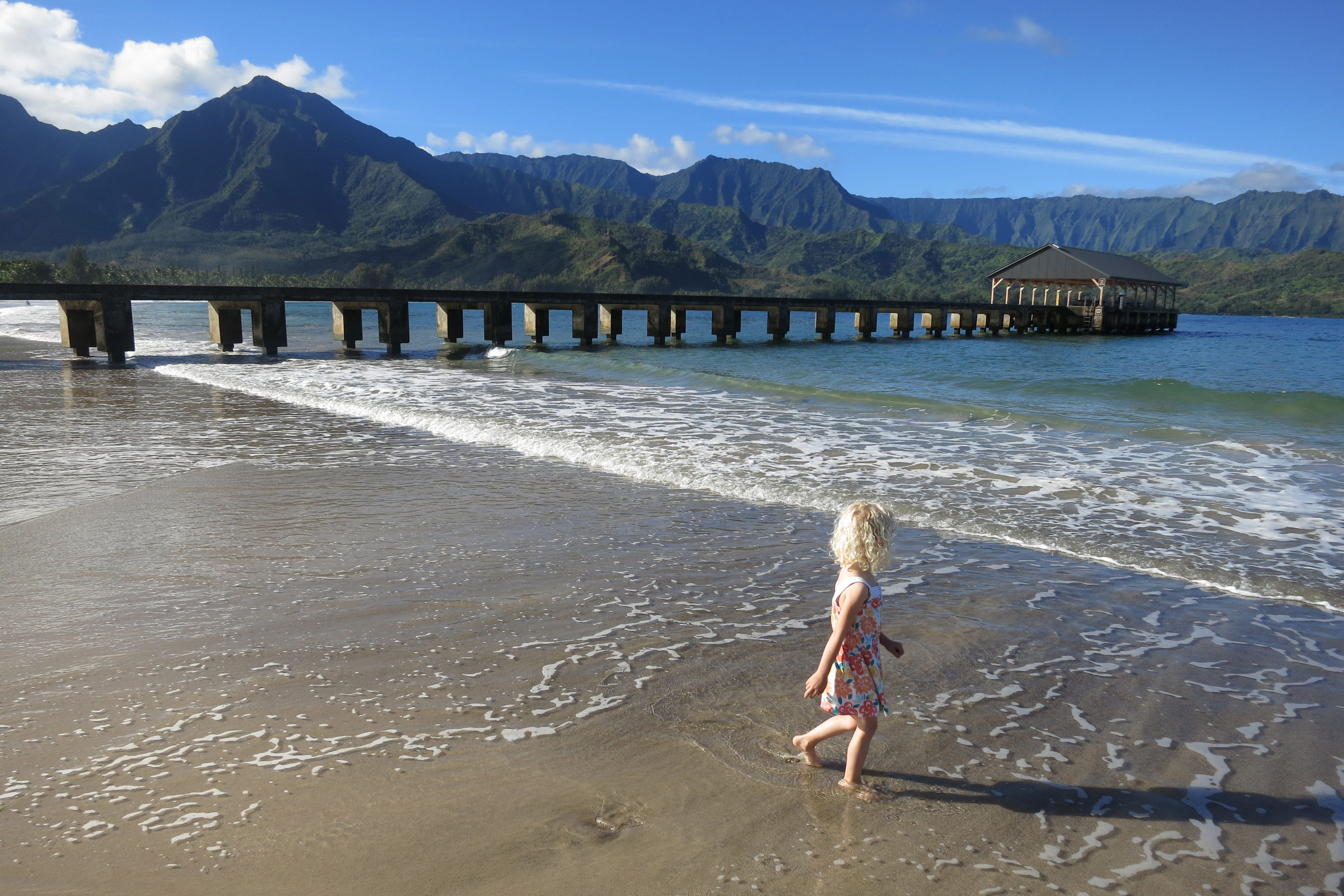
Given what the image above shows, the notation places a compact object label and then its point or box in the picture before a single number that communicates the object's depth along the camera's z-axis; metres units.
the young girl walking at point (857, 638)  3.29
